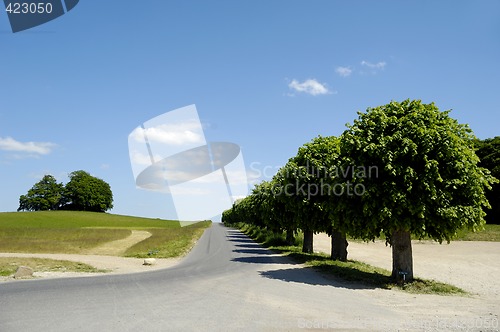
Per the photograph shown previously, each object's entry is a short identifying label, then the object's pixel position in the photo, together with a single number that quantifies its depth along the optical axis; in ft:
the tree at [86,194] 483.51
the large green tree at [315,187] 86.74
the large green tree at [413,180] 51.49
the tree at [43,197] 469.57
